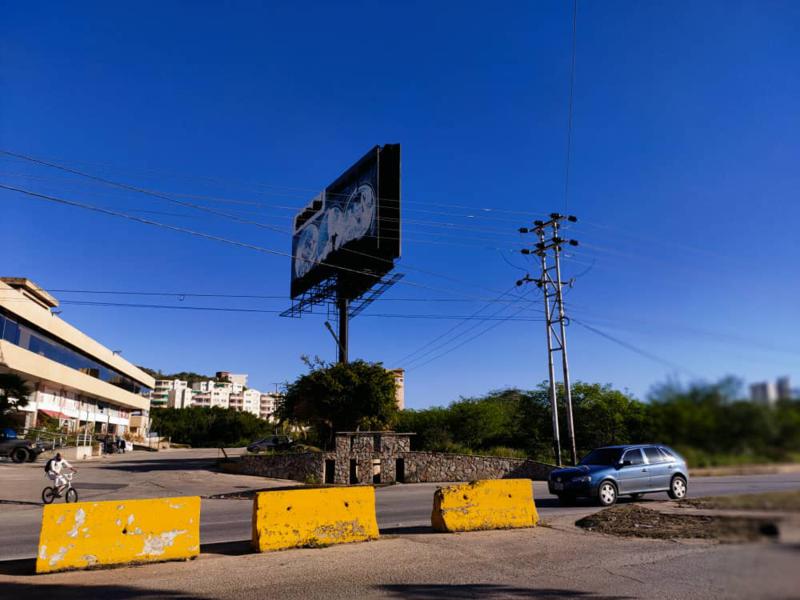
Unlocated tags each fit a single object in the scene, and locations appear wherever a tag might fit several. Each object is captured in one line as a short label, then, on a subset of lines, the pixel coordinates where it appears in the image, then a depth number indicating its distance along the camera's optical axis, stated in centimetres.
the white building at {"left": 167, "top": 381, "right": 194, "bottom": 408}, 17188
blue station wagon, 1287
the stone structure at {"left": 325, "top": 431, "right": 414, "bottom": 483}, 2425
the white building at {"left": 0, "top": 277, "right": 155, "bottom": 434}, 4484
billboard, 3238
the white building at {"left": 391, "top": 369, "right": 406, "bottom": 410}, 7266
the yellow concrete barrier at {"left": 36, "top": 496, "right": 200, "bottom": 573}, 747
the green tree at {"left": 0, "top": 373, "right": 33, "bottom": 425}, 3531
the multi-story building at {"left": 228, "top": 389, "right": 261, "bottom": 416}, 19072
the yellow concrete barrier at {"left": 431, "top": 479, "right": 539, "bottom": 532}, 1023
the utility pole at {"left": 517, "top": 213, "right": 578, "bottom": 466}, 2748
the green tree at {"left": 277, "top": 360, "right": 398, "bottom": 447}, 2689
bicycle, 1683
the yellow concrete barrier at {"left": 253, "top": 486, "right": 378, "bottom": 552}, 866
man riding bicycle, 1681
